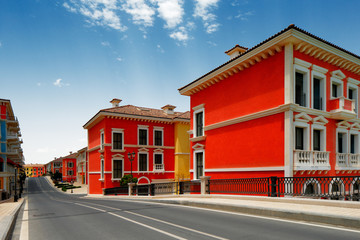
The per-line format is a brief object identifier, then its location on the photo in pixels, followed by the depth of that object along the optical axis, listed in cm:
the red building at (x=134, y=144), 3106
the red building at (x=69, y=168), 9806
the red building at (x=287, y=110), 1445
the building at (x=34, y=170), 16812
